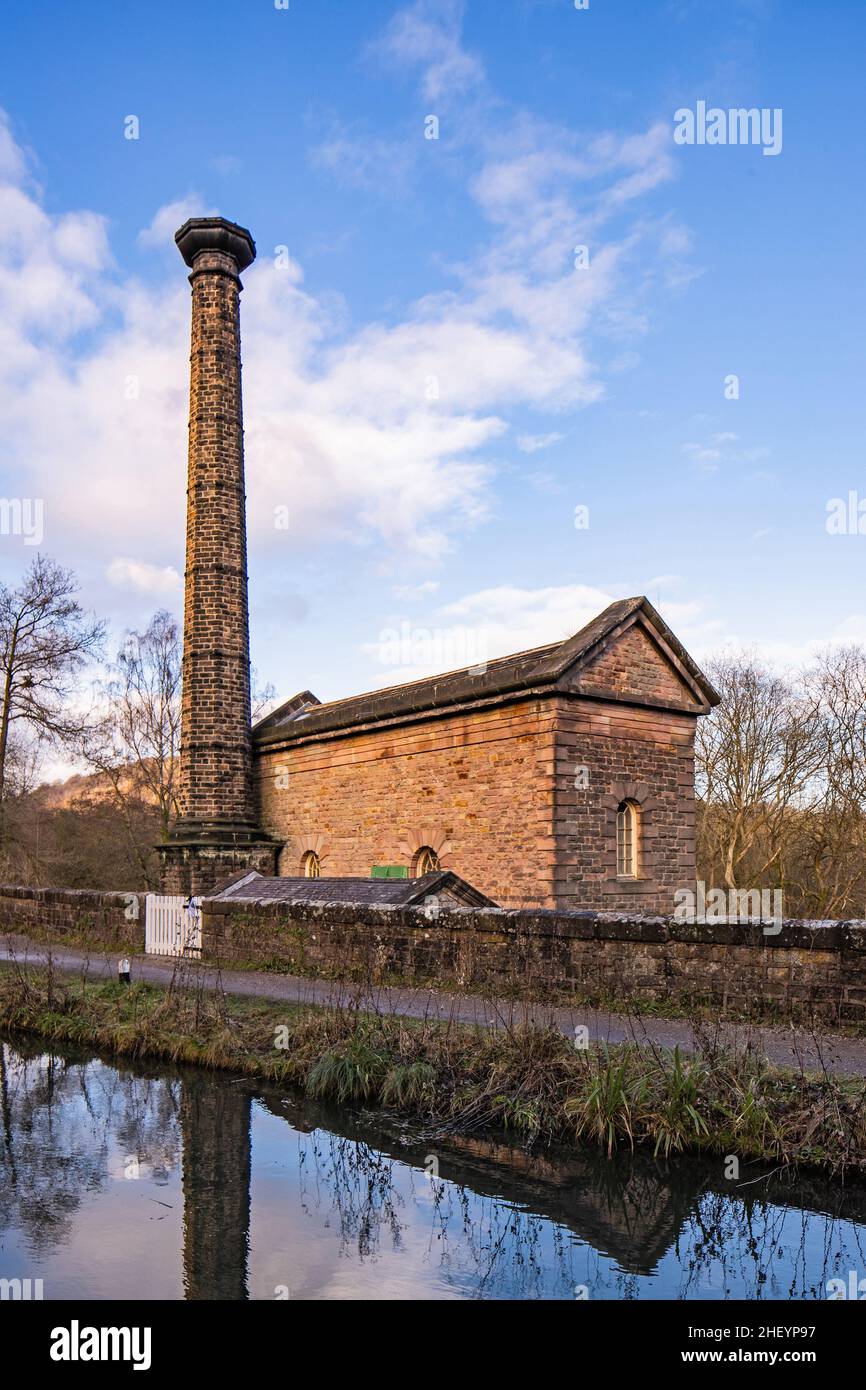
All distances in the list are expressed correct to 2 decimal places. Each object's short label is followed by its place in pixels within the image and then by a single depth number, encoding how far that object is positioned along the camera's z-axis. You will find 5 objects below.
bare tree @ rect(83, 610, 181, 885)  34.91
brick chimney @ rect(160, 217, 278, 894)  21.00
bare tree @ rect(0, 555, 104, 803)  30.73
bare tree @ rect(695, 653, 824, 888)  34.19
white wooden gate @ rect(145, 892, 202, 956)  15.30
